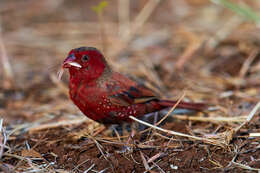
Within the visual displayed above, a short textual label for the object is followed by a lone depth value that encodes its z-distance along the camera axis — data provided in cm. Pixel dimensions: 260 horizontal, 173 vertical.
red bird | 689
